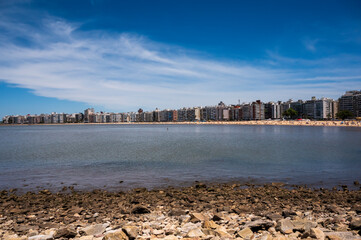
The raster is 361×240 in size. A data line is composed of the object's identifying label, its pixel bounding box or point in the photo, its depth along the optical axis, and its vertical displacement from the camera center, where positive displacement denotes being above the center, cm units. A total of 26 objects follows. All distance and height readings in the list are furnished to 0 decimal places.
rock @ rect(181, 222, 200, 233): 733 -312
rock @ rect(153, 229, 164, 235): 715 -310
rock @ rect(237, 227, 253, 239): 674 -303
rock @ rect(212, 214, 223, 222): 805 -308
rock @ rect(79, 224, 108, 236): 728 -309
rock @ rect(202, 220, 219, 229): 741 -305
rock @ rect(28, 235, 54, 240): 700 -310
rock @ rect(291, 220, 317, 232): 704 -302
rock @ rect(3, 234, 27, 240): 710 -316
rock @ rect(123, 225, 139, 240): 669 -290
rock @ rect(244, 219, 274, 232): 722 -302
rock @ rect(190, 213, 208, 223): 803 -308
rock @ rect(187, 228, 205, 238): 676 -299
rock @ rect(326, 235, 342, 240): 633 -296
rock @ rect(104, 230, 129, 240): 647 -291
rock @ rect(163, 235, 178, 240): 667 -303
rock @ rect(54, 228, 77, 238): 707 -303
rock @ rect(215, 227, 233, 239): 674 -302
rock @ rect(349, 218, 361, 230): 712 -302
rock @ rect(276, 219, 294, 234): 695 -299
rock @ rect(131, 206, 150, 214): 912 -316
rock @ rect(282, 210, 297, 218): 852 -319
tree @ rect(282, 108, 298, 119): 17404 +48
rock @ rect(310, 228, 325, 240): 637 -291
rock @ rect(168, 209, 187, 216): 876 -318
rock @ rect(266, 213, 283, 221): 820 -318
